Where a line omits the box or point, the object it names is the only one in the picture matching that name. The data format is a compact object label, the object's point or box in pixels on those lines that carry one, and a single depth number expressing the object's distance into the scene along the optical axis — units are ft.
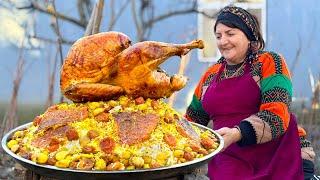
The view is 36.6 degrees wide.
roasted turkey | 6.79
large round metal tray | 5.81
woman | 8.82
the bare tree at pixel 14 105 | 16.12
